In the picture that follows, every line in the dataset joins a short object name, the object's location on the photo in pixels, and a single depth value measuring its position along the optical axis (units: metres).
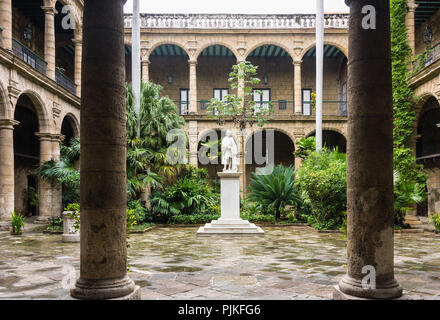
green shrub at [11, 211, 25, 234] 11.37
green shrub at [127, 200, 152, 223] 13.09
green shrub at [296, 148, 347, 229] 11.59
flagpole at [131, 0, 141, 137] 14.00
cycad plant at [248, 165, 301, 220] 14.49
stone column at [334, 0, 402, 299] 3.58
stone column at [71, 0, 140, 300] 3.59
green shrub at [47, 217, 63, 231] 12.07
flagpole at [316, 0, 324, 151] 15.03
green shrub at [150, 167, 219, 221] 14.22
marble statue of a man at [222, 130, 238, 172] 12.02
